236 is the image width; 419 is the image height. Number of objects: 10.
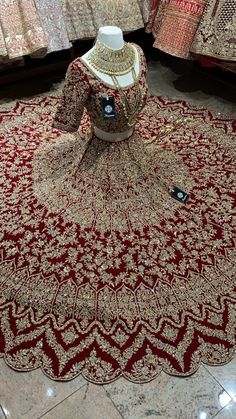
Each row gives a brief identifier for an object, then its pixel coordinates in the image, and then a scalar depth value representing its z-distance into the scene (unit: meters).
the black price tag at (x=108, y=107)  1.74
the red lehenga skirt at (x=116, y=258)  1.50
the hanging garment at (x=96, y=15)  2.88
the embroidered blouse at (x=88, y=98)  1.73
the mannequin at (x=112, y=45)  1.68
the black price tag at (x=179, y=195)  2.02
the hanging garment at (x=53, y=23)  2.75
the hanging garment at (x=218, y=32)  2.67
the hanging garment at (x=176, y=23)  2.85
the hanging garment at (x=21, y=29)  2.66
